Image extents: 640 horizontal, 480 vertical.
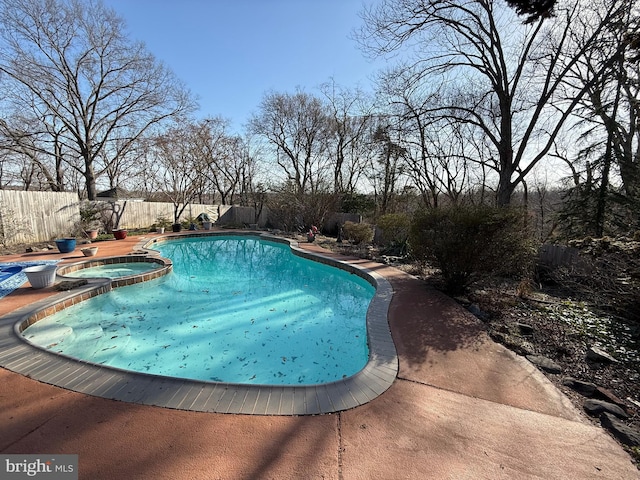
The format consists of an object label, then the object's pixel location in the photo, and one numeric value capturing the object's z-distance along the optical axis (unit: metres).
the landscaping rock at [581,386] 2.46
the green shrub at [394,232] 8.98
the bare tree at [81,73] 11.70
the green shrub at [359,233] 11.16
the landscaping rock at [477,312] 4.11
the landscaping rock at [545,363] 2.82
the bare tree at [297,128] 18.55
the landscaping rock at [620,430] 1.89
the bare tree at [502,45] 6.97
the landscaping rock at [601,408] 2.15
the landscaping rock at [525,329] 3.62
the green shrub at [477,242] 4.47
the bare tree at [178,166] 14.66
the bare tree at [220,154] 15.93
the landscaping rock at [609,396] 2.28
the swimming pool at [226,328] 3.38
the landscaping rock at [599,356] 2.91
